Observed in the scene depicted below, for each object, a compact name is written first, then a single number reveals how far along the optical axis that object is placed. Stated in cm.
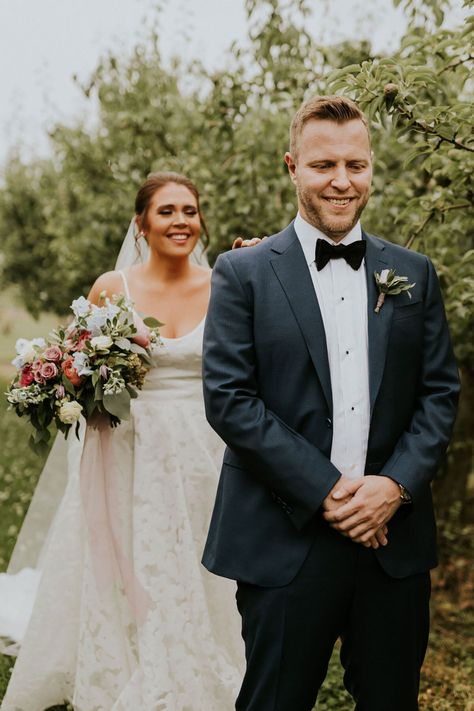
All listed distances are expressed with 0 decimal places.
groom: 244
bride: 379
